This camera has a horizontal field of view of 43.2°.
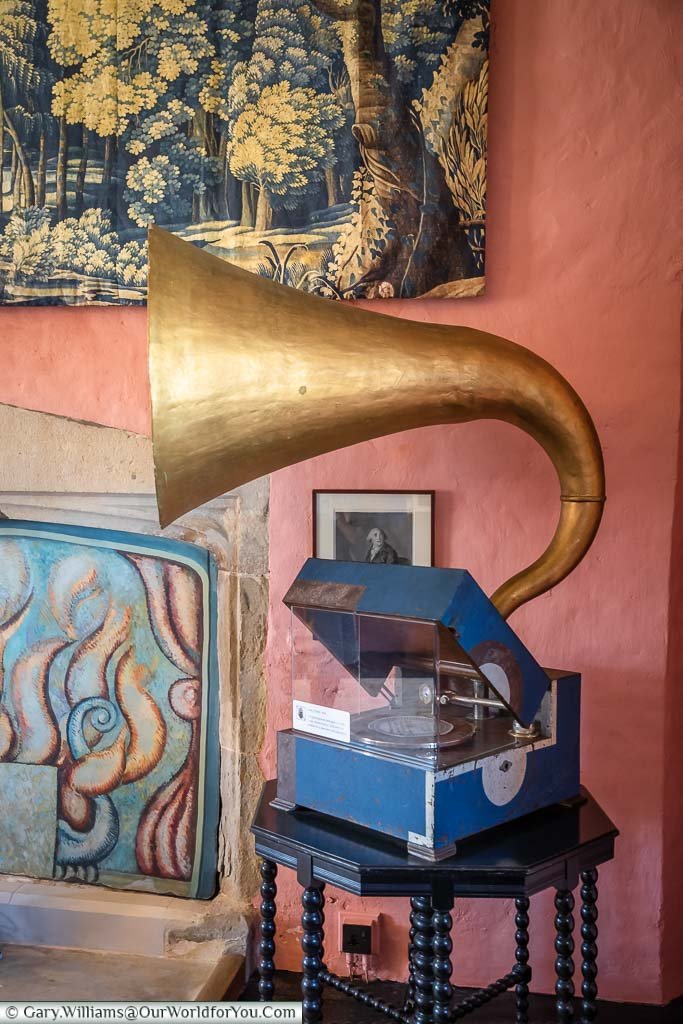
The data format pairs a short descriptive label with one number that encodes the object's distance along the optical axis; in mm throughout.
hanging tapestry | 2234
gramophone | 1575
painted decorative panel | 2455
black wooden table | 1547
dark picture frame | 2285
